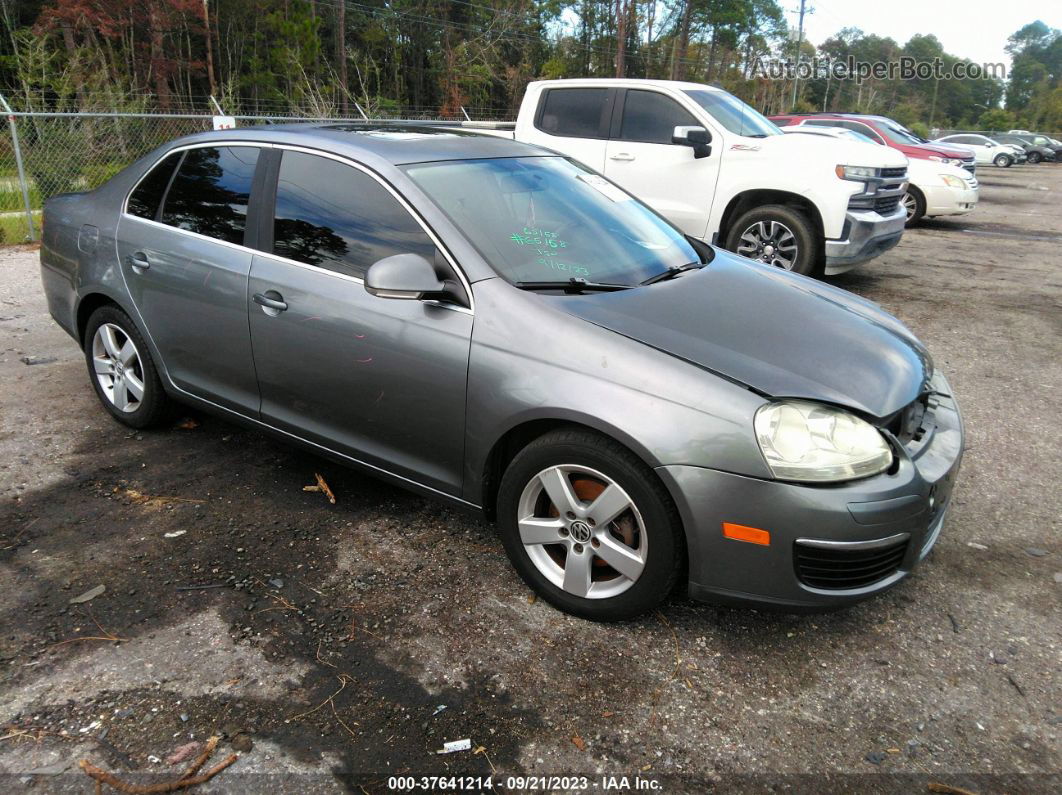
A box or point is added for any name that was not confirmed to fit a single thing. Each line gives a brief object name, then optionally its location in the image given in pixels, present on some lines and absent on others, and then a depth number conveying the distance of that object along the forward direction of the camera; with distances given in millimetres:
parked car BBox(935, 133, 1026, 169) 38594
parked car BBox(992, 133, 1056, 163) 43312
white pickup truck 7383
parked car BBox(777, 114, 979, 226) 13016
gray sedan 2541
